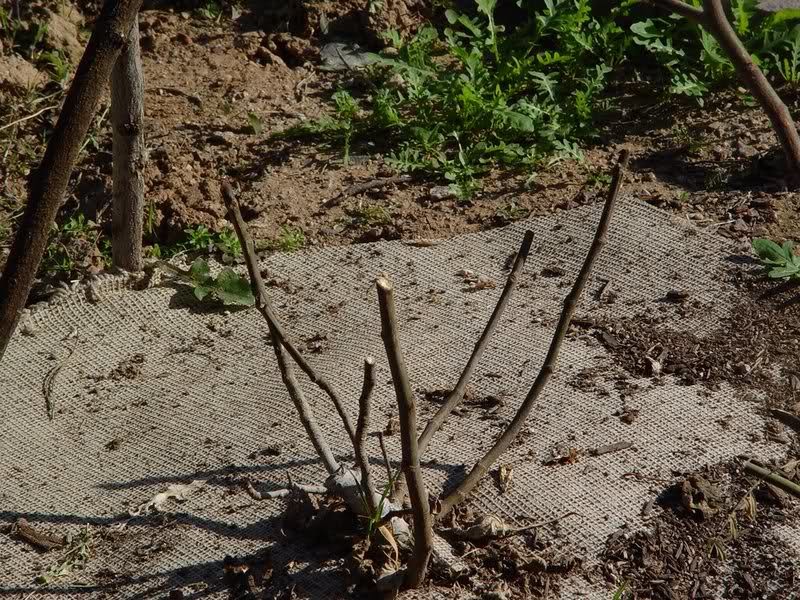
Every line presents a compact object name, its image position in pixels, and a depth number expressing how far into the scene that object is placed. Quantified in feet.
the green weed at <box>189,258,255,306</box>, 10.89
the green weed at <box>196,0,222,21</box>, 16.05
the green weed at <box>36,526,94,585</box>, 7.75
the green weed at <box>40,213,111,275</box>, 11.98
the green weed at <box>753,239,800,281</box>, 10.26
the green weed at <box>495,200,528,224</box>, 12.16
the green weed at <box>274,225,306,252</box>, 11.87
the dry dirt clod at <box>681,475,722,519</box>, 7.89
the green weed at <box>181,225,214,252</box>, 11.98
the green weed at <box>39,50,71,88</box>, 14.55
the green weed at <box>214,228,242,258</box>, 11.85
